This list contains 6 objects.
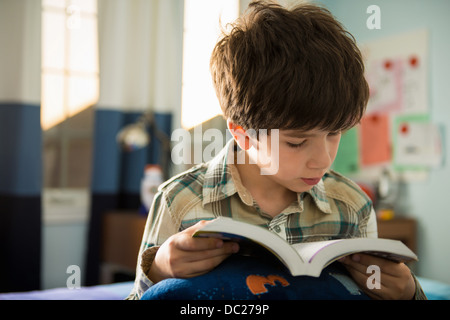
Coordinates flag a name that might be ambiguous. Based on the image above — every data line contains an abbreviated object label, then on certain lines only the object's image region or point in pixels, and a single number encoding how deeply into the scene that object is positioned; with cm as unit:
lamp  246
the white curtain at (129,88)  257
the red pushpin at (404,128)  262
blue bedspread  112
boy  80
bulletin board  253
